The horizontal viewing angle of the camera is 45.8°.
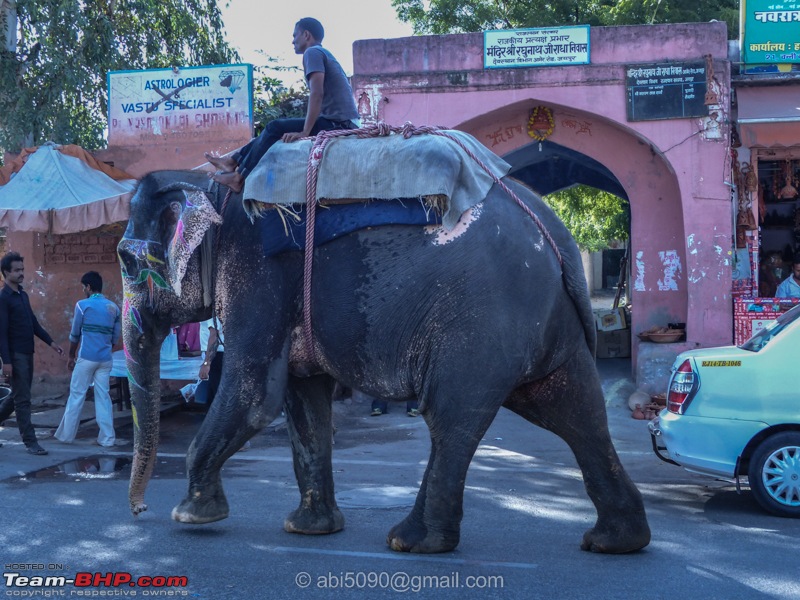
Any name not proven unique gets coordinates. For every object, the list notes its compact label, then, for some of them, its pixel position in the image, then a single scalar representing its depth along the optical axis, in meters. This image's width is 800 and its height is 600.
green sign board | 11.92
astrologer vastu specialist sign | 12.08
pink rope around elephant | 4.82
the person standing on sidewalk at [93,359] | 9.45
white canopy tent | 10.77
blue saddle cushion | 4.72
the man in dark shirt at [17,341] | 8.82
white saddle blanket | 4.66
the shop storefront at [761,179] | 11.52
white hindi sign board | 12.06
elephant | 4.61
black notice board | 11.78
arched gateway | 11.78
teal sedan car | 6.38
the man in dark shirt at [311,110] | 5.18
